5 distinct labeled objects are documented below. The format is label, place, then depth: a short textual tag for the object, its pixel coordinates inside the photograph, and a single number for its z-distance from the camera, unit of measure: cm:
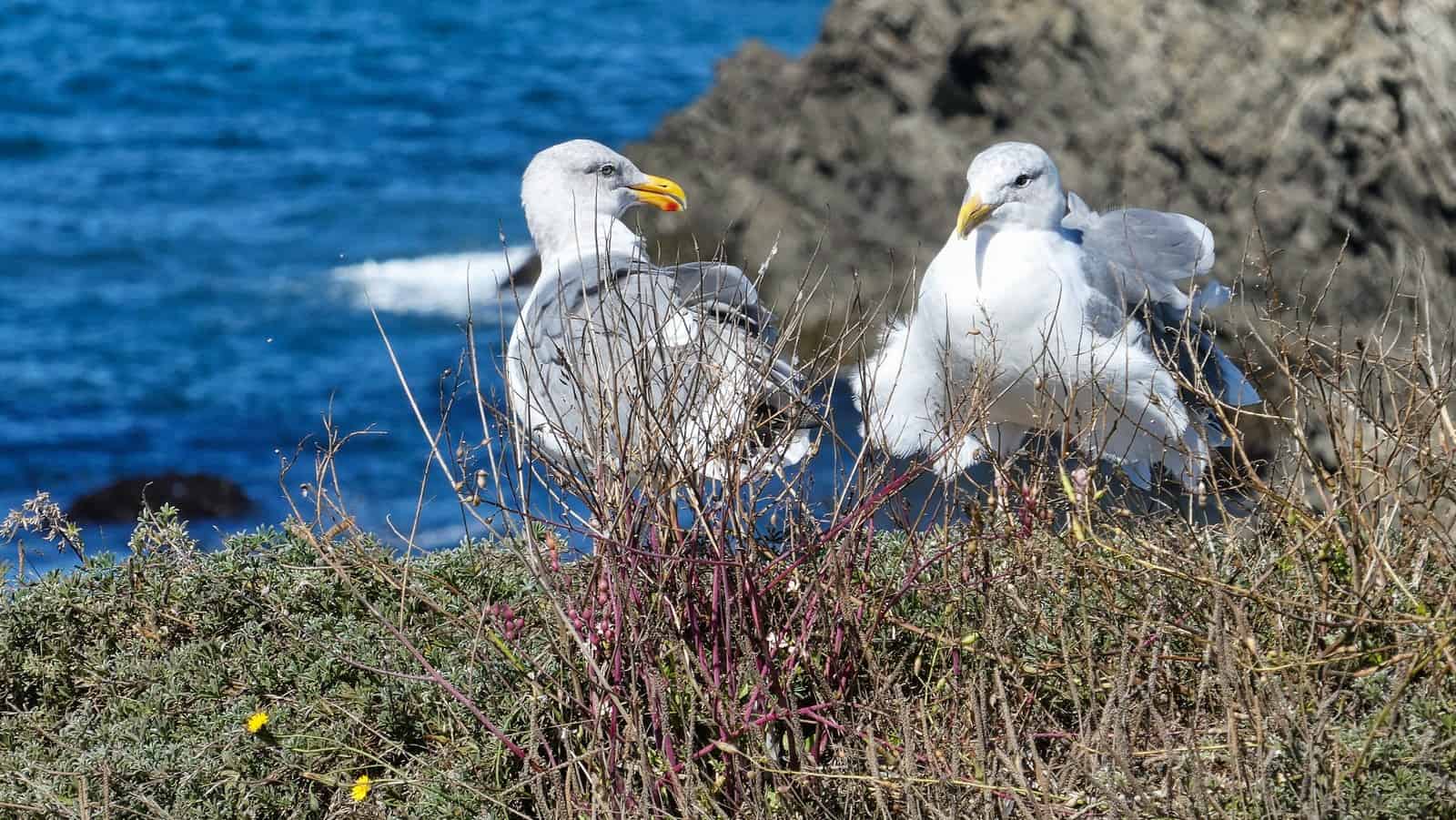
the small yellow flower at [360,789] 677
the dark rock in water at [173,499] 1997
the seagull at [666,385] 627
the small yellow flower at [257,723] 704
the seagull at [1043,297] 958
